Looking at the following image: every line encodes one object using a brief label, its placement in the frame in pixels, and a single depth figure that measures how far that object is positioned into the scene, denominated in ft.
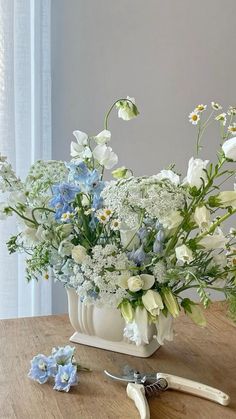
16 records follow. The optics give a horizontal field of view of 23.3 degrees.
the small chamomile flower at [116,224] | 3.32
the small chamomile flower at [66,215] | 3.40
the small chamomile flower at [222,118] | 3.53
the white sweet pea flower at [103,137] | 3.74
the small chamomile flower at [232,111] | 3.57
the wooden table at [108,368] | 3.29
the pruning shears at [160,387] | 3.39
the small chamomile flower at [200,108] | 3.51
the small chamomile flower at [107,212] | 3.31
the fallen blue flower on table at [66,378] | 3.47
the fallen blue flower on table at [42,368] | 3.55
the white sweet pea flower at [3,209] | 3.60
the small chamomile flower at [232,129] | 3.46
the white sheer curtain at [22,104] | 6.00
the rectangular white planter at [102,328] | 3.91
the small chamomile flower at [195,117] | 3.54
